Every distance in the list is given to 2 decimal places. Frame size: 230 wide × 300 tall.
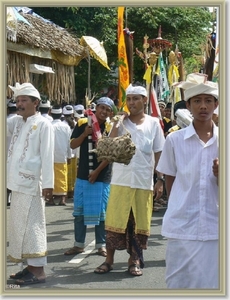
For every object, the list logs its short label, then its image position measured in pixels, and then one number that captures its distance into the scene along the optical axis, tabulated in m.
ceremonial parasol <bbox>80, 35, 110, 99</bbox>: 7.57
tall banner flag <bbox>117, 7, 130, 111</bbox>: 7.46
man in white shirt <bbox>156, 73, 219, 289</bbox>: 4.14
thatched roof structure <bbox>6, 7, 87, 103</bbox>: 8.16
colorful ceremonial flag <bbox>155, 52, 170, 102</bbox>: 11.55
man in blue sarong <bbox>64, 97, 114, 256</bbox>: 6.84
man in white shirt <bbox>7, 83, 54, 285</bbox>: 5.62
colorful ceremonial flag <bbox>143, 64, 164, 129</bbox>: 9.28
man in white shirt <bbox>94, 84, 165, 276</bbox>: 6.13
